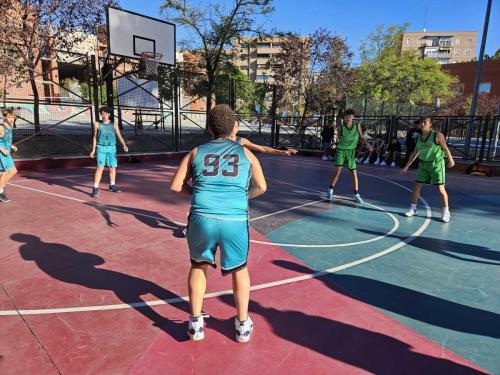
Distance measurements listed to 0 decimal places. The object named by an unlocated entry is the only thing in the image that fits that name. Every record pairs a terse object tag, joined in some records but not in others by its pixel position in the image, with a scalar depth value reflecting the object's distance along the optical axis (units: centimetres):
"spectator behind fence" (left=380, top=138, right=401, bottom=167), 1476
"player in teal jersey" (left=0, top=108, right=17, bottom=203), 684
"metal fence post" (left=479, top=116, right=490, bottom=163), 1266
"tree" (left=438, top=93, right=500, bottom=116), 3258
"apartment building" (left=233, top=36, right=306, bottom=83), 8634
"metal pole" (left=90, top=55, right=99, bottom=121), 1238
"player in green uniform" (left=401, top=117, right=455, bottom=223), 618
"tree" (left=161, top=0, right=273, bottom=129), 1889
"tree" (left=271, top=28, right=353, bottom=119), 2190
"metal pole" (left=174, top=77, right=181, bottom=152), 1441
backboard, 1310
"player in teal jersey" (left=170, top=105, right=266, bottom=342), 249
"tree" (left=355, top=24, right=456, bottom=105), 3195
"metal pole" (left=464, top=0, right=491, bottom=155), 1337
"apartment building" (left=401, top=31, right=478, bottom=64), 8431
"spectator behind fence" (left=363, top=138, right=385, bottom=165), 1516
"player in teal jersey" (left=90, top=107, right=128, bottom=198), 747
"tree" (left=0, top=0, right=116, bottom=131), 1272
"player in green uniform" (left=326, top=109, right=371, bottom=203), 731
